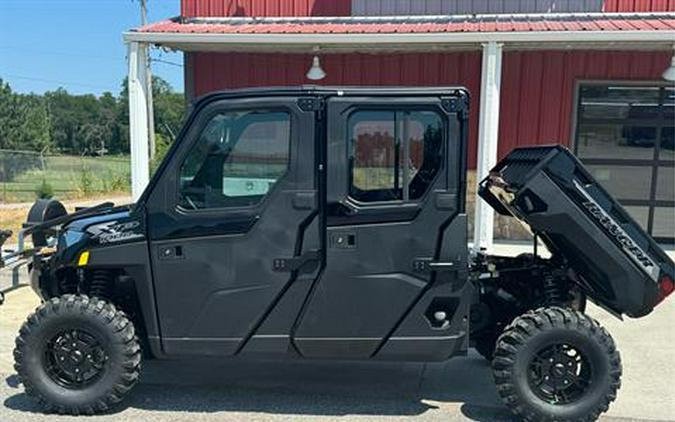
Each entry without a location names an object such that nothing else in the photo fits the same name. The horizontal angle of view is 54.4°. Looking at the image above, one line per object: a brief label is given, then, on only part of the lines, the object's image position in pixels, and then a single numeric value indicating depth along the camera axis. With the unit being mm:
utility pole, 36259
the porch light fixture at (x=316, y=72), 10086
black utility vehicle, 4137
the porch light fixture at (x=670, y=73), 9092
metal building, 9359
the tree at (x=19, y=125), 70250
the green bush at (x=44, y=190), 22266
